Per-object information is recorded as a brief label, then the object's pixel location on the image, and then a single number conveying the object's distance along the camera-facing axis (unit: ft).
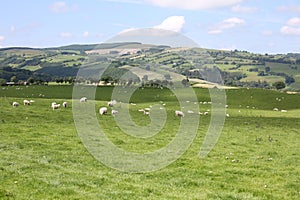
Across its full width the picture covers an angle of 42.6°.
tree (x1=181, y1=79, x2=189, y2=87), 328.62
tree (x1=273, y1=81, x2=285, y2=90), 397.84
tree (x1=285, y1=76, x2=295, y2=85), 558.15
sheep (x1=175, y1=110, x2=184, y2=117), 130.97
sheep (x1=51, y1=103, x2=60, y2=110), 120.88
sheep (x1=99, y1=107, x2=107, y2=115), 117.45
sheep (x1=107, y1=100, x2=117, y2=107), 141.65
